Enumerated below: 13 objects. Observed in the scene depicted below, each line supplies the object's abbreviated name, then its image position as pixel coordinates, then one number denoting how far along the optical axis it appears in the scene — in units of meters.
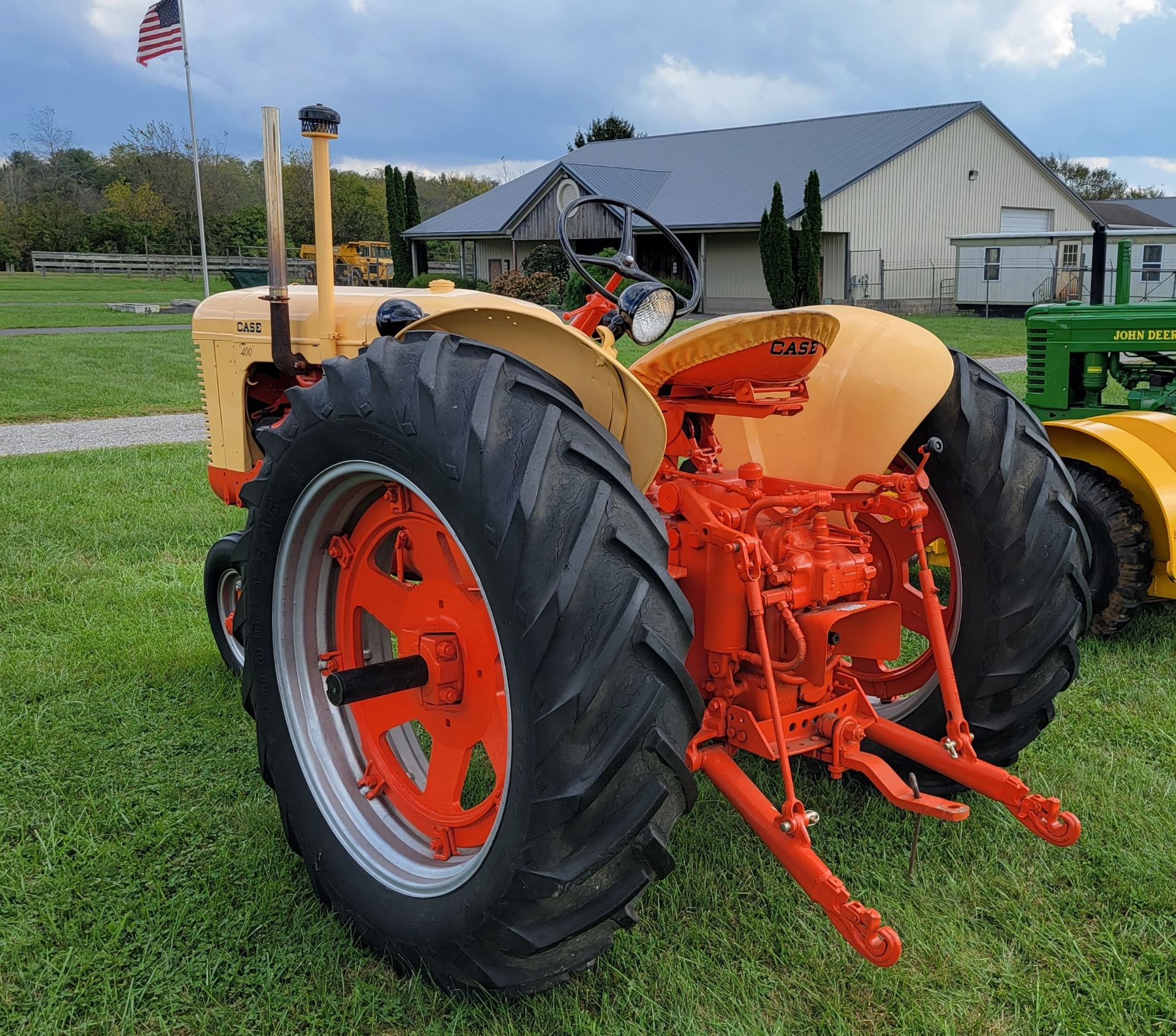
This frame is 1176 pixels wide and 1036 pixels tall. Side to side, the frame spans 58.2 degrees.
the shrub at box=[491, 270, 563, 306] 27.64
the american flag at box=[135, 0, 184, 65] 22.69
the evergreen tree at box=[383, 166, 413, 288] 35.41
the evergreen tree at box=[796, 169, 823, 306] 27.12
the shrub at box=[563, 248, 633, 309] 18.83
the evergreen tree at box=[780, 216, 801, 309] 27.33
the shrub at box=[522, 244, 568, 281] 32.00
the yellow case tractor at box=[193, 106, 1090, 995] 1.90
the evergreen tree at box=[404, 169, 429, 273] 36.36
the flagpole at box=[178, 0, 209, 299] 24.54
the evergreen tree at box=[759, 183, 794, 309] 27.06
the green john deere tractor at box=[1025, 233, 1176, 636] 4.19
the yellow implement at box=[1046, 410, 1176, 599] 4.16
